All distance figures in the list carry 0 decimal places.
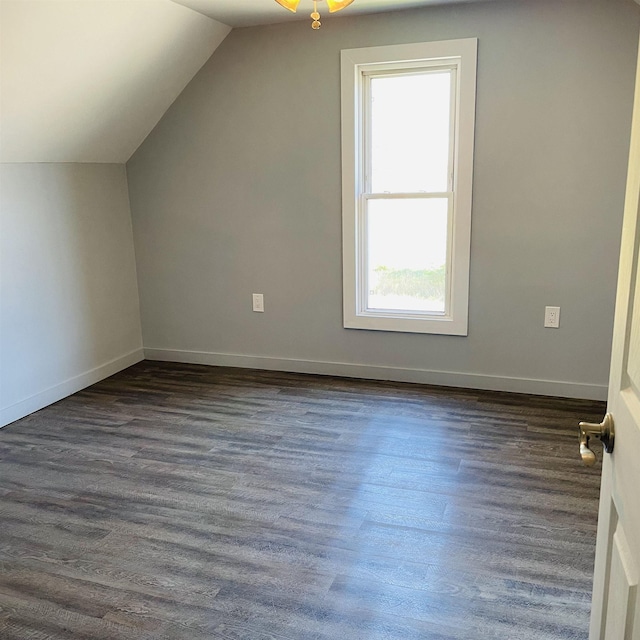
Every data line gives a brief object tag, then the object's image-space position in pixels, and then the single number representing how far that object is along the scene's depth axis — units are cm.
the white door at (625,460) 90
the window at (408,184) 329
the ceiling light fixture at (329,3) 215
